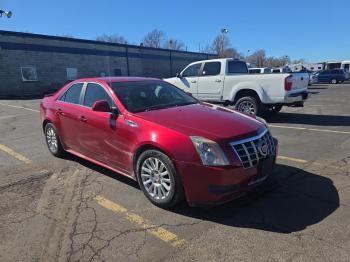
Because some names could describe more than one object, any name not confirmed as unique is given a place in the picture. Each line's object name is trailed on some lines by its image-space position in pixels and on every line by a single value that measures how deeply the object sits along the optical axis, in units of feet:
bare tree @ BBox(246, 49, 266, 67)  298.60
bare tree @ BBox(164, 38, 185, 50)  292.57
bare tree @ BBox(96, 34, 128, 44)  294.66
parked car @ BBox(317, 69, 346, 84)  122.21
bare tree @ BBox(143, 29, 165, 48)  304.09
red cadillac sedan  12.33
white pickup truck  32.19
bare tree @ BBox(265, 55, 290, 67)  323.16
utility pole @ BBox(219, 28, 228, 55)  207.92
